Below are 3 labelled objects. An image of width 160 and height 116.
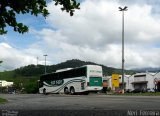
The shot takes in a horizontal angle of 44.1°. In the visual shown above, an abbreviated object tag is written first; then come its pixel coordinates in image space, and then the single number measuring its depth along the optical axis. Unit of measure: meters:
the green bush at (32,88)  40.32
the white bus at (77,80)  23.72
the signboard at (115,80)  29.80
